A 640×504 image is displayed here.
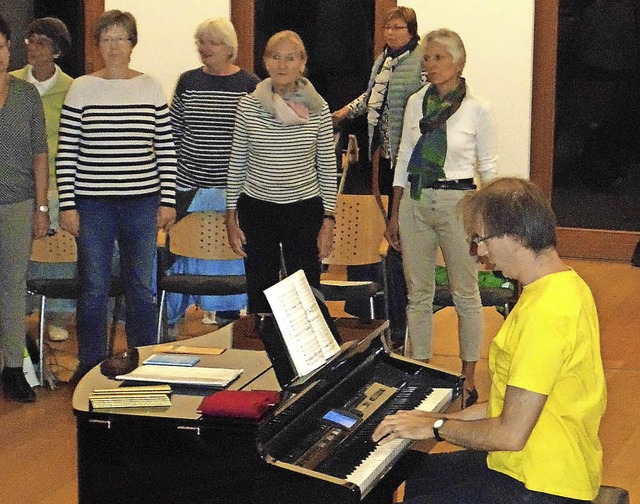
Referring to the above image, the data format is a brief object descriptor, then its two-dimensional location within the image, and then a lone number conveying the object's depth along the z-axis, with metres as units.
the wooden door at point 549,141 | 7.67
